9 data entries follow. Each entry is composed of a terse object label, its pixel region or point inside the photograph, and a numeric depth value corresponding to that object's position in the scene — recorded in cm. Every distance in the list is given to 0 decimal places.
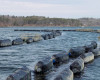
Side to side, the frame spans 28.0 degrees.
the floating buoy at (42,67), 2764
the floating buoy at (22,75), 2086
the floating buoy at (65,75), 2134
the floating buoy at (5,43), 5736
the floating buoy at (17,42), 6233
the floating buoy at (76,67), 2831
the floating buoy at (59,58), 3437
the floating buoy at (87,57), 3534
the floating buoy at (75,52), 4091
